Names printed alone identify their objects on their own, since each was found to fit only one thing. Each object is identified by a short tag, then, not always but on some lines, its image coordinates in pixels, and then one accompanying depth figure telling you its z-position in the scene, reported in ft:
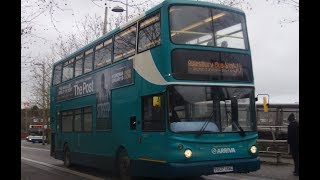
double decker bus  35.37
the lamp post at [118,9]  71.67
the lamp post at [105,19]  93.31
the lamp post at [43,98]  174.64
